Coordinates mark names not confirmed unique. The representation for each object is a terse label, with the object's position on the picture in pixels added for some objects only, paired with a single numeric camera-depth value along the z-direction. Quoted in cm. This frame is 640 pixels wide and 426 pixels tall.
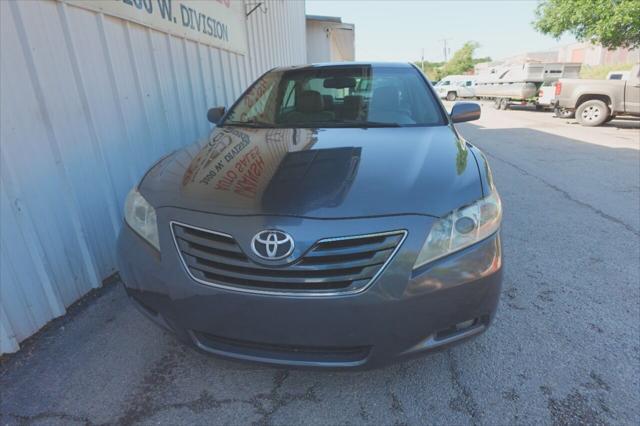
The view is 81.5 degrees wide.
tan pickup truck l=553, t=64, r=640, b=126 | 991
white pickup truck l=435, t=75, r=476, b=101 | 2392
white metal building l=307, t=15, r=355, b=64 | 1312
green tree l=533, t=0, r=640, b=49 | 1116
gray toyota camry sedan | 141
